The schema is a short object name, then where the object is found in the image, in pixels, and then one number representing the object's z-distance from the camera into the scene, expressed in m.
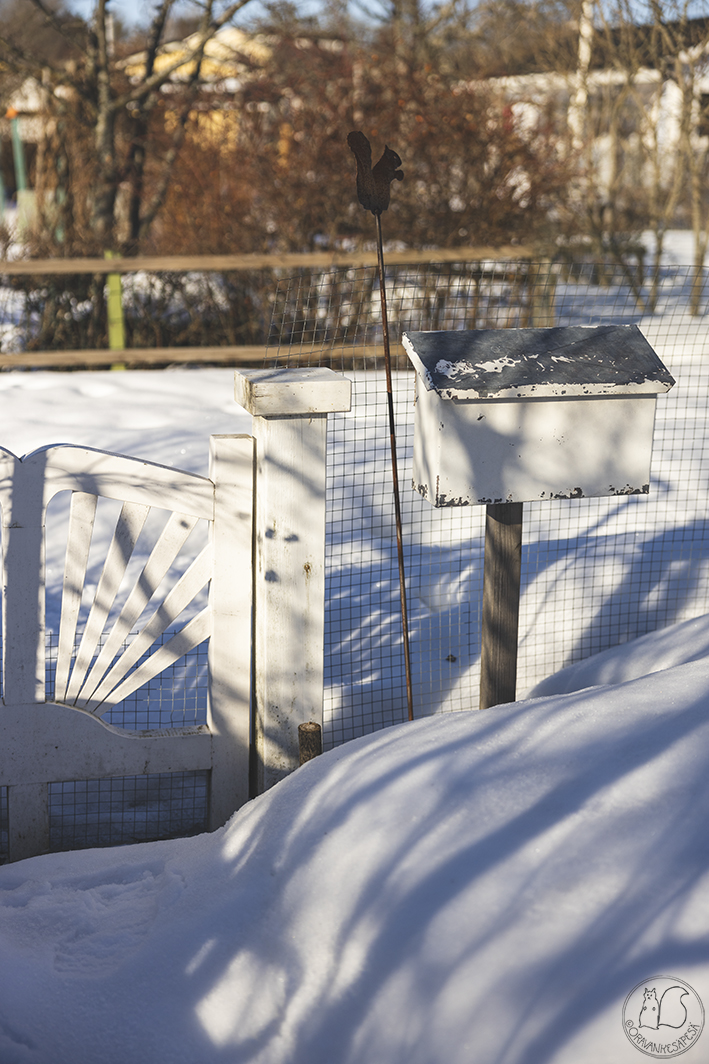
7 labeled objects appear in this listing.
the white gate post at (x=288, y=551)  2.73
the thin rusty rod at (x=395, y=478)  2.66
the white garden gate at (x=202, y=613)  2.63
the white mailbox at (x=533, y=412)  2.62
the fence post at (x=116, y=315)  8.30
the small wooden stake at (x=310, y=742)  2.76
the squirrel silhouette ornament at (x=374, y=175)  2.77
